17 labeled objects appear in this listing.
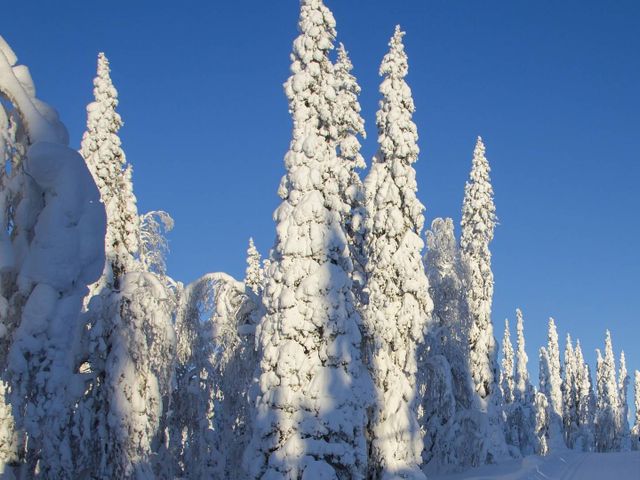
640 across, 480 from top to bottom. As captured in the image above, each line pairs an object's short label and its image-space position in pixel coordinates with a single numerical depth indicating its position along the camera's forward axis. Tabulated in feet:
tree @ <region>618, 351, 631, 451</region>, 328.70
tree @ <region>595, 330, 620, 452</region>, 300.20
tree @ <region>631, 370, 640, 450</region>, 330.65
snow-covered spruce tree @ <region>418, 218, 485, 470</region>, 86.33
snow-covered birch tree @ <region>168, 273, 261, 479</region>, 68.95
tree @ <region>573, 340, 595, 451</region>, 309.63
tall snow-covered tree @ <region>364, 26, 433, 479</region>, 72.13
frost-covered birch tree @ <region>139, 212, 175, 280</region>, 73.10
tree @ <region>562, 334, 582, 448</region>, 317.42
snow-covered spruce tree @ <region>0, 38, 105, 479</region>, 28.84
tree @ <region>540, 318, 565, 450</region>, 290.97
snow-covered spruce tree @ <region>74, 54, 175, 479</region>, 54.75
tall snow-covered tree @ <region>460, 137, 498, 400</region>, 110.63
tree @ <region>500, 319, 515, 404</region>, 270.87
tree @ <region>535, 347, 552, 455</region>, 251.35
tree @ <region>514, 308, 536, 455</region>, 208.85
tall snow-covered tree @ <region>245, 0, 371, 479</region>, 56.75
